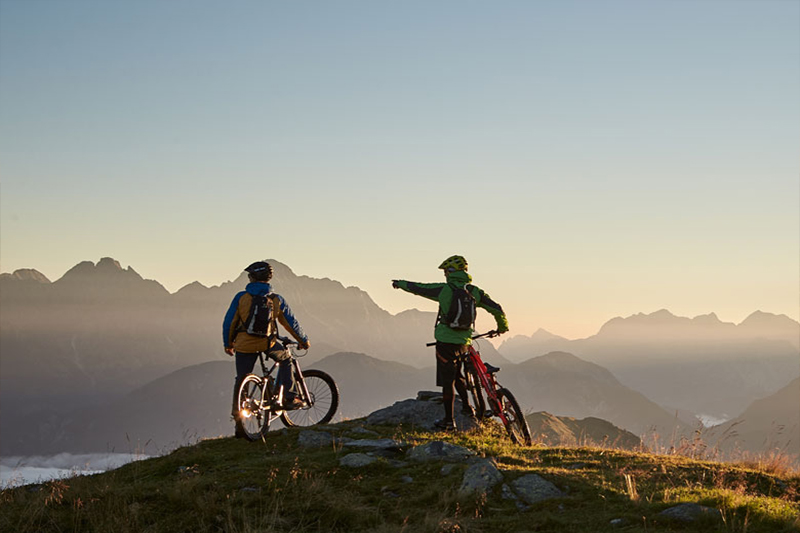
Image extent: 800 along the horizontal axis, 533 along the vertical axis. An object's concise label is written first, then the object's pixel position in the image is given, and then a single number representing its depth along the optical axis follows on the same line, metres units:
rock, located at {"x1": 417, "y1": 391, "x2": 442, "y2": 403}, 15.80
